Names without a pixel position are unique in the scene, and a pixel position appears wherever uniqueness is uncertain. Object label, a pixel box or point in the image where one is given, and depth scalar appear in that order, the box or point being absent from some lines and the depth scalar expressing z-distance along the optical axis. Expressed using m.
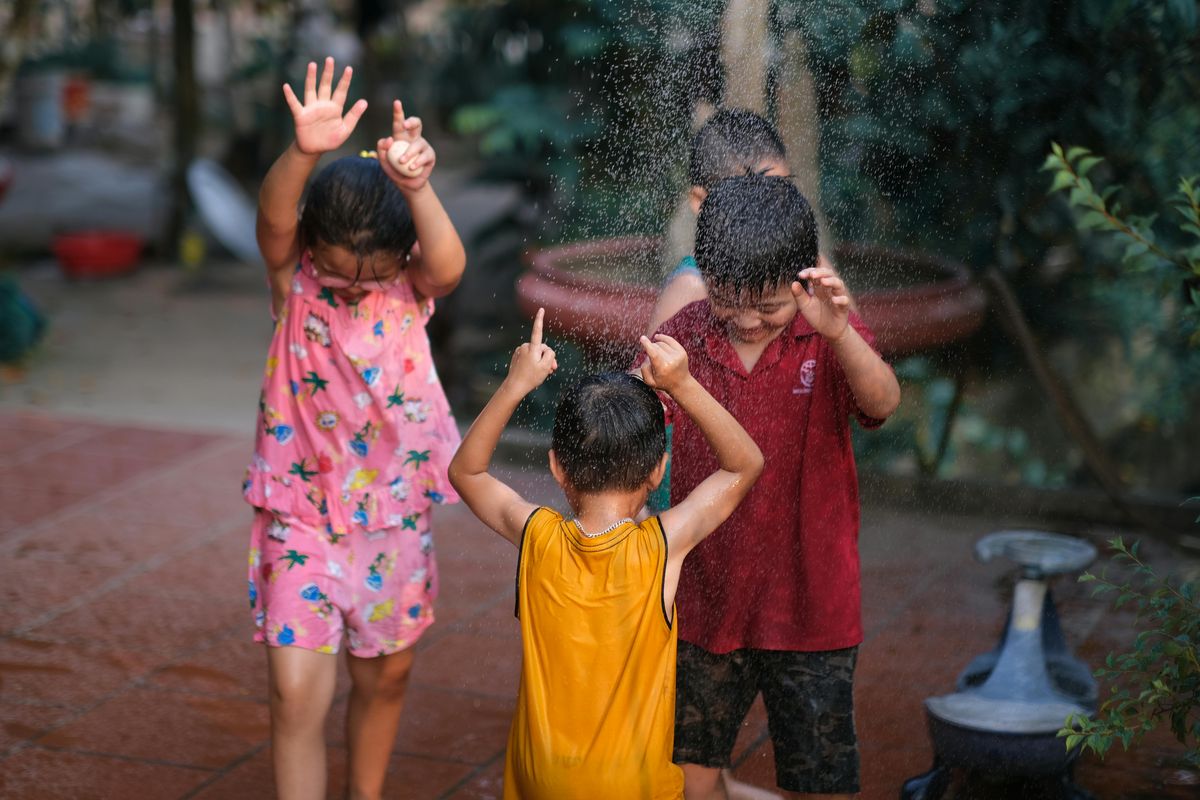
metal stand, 2.81
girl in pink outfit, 2.66
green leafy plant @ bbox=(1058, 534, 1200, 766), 2.42
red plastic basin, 10.00
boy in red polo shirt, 2.36
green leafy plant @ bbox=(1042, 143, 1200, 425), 4.39
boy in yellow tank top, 2.12
